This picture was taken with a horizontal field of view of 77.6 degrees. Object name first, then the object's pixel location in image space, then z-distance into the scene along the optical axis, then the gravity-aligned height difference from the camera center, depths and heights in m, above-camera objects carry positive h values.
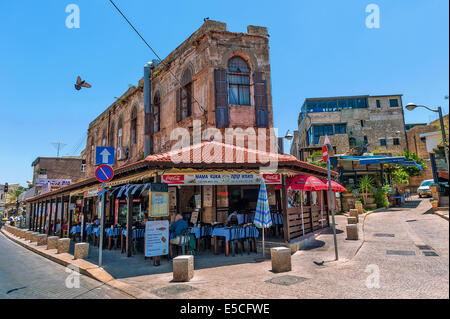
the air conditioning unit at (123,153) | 22.41 +3.98
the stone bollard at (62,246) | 11.80 -1.73
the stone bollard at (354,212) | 15.52 -0.92
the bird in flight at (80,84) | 19.12 +8.14
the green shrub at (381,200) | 22.22 -0.41
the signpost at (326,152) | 7.97 +1.29
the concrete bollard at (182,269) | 6.59 -1.59
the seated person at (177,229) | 9.34 -0.95
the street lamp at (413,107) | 13.75 +4.32
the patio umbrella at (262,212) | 9.12 -0.45
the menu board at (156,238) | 8.53 -1.12
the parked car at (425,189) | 27.33 +0.40
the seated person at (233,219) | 12.71 -0.89
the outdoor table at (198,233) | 10.77 -1.25
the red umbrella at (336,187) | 13.52 +0.45
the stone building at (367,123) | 45.19 +11.76
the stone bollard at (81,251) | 10.18 -1.70
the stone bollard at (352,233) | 11.00 -1.46
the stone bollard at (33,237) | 16.43 -1.85
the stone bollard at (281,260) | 7.18 -1.59
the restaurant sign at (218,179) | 9.71 +0.76
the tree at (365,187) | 21.76 +0.64
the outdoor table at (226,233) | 9.73 -1.21
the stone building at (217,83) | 14.70 +6.54
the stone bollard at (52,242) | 13.00 -1.72
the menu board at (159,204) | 8.76 -0.08
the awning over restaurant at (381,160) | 22.49 +2.77
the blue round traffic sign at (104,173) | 8.49 +0.93
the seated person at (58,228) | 20.35 -1.71
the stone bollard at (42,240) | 15.41 -1.90
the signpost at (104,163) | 8.52 +1.33
